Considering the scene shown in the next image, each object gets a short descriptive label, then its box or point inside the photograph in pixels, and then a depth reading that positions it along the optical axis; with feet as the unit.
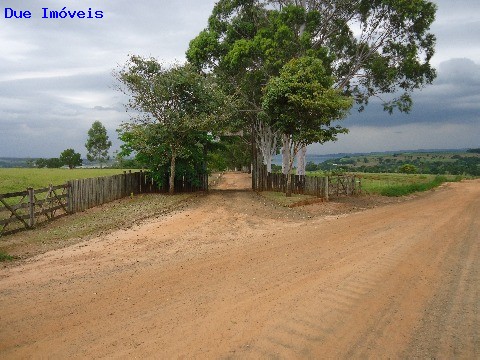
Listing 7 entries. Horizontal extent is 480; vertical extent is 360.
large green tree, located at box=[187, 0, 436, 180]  87.51
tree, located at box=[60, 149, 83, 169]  281.54
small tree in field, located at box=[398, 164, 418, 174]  225.15
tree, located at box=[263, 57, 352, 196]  67.67
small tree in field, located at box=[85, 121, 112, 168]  275.18
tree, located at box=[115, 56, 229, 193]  75.05
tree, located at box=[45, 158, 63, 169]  292.88
